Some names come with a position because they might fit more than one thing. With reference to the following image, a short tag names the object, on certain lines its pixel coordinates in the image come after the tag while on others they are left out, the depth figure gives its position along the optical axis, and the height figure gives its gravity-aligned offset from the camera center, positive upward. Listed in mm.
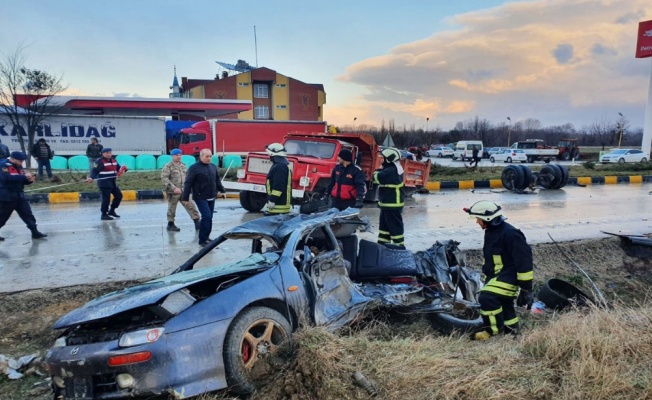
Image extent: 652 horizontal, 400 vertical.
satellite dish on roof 65812 +10585
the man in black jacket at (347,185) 7117 -686
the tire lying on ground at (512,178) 15828 -1254
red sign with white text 33250 +7462
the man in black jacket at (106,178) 9445 -783
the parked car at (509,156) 40688 -1275
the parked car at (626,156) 34938 -1066
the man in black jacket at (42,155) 16328 -550
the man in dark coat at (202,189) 7590 -804
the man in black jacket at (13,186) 7641 -771
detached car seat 4750 -1275
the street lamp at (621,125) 55500 +2077
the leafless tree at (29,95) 21167 +2109
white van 45062 -790
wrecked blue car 2746 -1216
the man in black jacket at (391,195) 6629 -783
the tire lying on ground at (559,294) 5500 -1886
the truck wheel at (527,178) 15820 -1247
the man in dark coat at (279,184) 7188 -674
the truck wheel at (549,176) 16656 -1259
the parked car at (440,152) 50844 -1197
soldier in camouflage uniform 8570 -832
